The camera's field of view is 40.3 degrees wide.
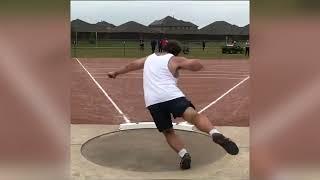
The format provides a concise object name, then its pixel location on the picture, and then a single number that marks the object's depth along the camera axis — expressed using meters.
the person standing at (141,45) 27.15
